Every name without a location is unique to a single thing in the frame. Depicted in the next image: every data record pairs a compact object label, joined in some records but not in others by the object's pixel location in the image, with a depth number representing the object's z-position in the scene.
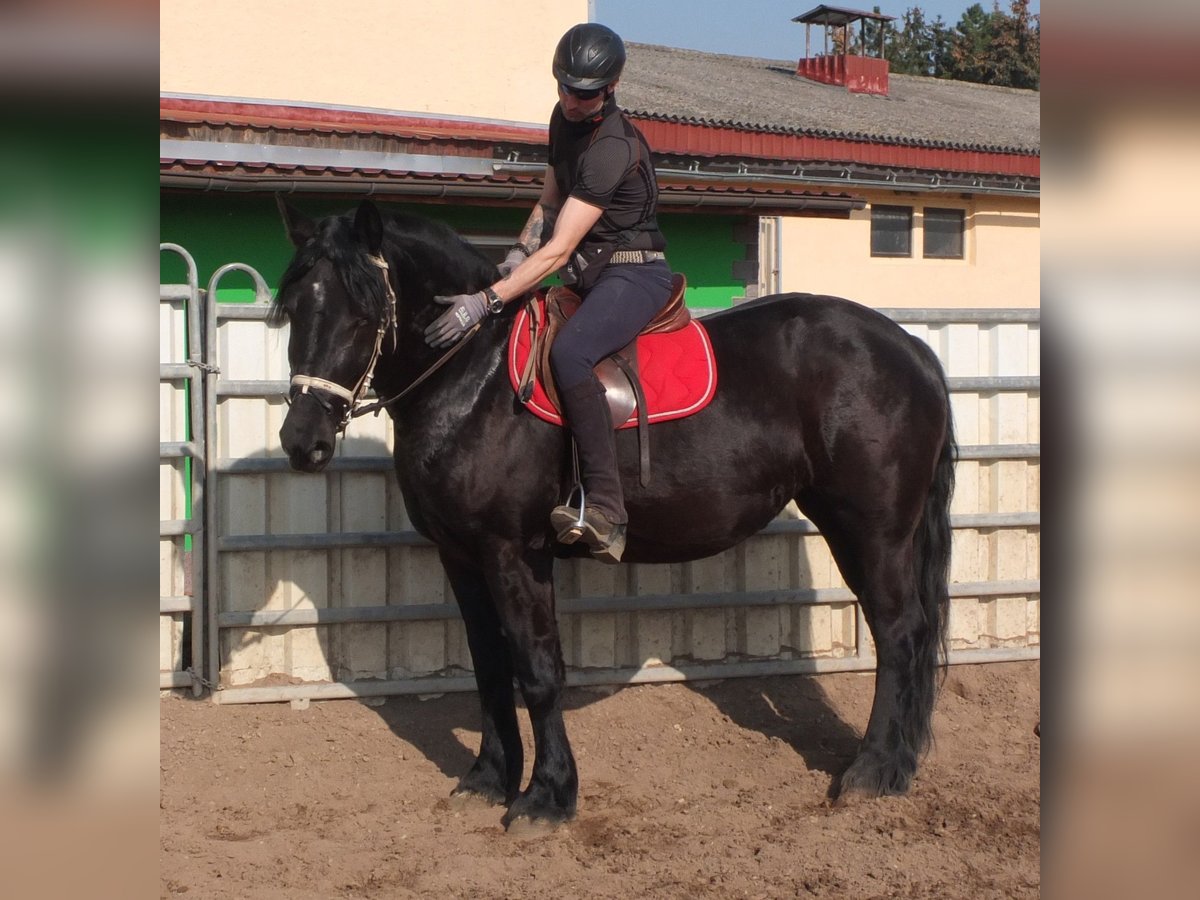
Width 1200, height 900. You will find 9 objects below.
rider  4.34
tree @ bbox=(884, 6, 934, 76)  46.75
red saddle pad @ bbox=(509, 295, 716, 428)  4.60
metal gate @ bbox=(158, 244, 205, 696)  5.82
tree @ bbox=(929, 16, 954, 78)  46.22
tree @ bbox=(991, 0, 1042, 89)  40.97
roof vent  25.95
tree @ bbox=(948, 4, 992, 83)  43.59
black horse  4.31
